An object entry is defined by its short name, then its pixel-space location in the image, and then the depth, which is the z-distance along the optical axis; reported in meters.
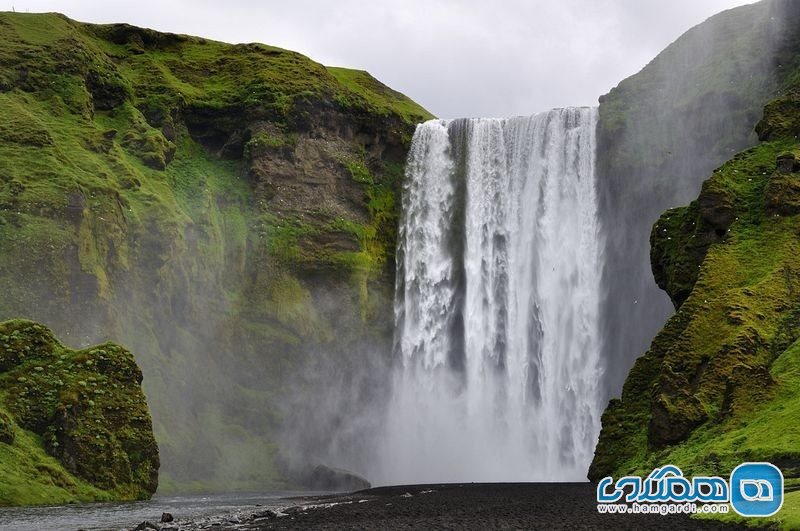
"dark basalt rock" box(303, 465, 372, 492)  70.25
